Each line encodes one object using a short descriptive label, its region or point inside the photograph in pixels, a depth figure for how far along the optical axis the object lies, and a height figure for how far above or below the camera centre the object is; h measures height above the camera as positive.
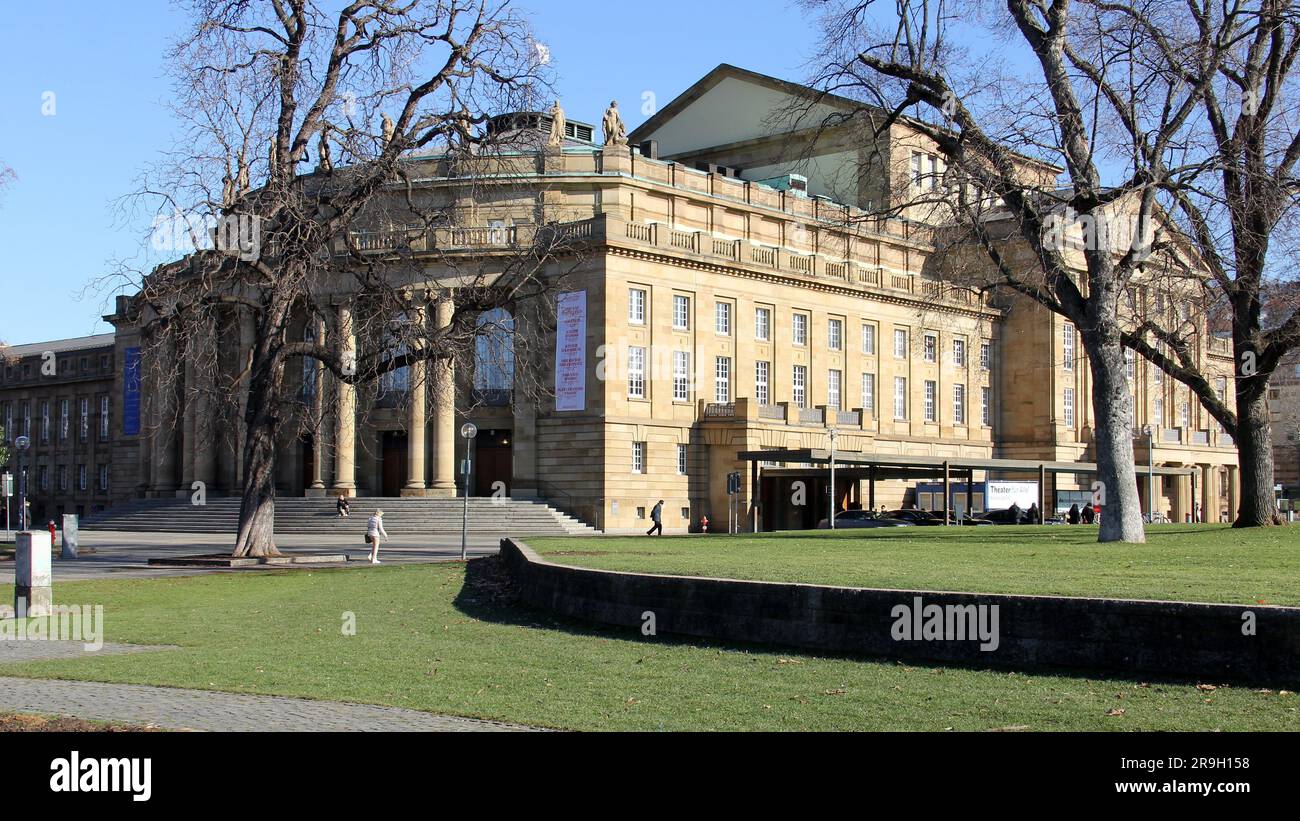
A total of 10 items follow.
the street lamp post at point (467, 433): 37.14 +0.42
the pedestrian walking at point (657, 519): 58.30 -3.46
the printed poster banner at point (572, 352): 67.44 +4.79
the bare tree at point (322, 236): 33.69 +5.53
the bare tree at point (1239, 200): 28.72 +5.38
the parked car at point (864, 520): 56.73 -3.36
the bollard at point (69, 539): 40.59 -2.77
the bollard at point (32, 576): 20.55 -2.03
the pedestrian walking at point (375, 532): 37.66 -2.47
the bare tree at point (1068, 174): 28.44 +5.83
